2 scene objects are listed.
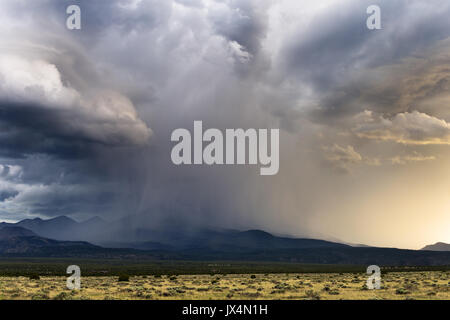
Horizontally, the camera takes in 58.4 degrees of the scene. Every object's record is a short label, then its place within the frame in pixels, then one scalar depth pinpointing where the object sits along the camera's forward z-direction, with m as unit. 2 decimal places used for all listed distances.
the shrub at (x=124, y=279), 63.62
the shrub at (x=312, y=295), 35.44
